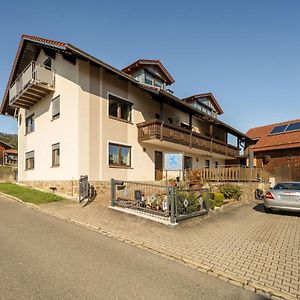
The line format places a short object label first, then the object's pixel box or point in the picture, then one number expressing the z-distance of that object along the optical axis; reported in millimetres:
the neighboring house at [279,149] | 28594
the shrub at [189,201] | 9328
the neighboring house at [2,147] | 52125
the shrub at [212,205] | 11992
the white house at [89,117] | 15555
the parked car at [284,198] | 10980
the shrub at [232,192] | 16109
